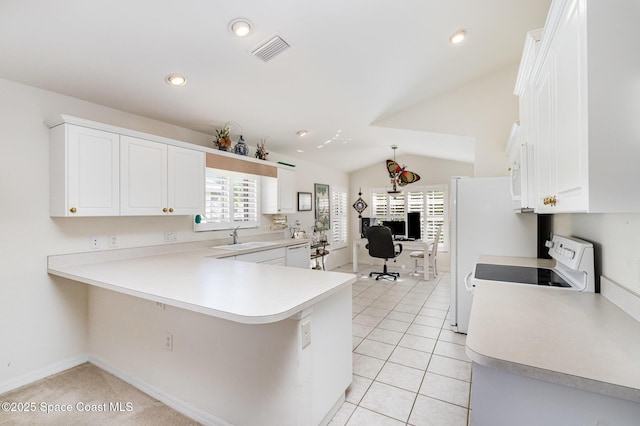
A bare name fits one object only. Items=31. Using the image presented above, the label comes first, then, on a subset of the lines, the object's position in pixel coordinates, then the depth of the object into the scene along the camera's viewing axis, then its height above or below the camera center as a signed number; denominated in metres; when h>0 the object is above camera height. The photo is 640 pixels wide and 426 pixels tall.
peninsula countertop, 1.33 -0.43
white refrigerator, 3.00 -0.20
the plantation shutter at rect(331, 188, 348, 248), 6.50 -0.13
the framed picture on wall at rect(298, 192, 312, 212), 5.30 +0.19
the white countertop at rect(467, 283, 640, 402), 0.83 -0.47
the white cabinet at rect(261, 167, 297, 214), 4.27 +0.28
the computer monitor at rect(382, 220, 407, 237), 6.13 -0.34
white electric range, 1.60 -0.45
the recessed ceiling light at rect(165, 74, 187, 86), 2.35 +1.10
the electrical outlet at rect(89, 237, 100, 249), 2.51 -0.26
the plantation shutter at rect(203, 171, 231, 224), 3.42 +0.16
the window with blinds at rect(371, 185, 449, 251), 6.38 +0.10
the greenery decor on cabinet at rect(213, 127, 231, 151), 3.52 +0.89
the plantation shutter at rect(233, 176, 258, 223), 3.81 +0.18
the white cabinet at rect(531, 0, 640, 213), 0.84 +0.31
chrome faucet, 3.76 -0.31
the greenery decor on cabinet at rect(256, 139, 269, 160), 4.11 +0.86
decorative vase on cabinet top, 3.72 +0.83
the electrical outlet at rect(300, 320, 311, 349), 1.51 -0.64
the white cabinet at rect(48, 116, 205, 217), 2.19 +0.35
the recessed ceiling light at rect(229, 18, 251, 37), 1.91 +1.25
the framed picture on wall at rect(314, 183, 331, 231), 5.88 +0.07
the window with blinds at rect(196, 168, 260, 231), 3.44 +0.15
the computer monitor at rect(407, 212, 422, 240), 6.19 -0.30
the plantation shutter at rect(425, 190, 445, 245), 6.38 +0.00
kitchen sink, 3.49 -0.42
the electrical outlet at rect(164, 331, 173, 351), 1.95 -0.87
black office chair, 5.38 -0.65
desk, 5.38 -0.65
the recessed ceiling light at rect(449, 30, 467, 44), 2.55 +1.57
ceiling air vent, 2.15 +1.26
